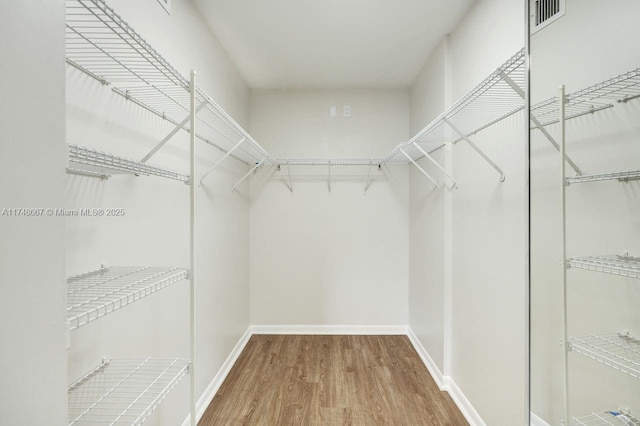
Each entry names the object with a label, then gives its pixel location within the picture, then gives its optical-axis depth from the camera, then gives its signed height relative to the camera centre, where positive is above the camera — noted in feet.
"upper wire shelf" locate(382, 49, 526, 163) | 3.67 +1.76
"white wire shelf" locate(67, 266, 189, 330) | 2.16 -0.71
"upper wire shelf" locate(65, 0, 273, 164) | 3.08 +1.79
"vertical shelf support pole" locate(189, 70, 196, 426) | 3.50 -0.47
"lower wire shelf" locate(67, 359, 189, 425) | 3.04 -2.05
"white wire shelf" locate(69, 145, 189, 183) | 2.51 +0.50
